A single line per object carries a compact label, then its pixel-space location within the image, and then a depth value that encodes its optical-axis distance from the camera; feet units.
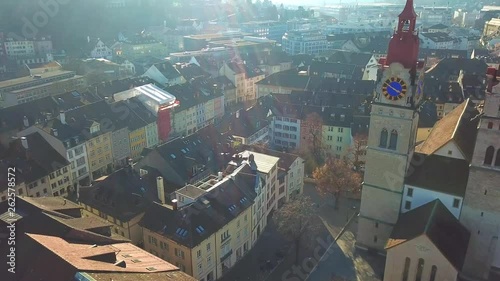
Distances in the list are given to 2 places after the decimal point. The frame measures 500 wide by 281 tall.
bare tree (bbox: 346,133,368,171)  231.09
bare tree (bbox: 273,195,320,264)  170.68
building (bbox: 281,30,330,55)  613.93
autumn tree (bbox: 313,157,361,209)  201.87
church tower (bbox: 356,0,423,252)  137.80
